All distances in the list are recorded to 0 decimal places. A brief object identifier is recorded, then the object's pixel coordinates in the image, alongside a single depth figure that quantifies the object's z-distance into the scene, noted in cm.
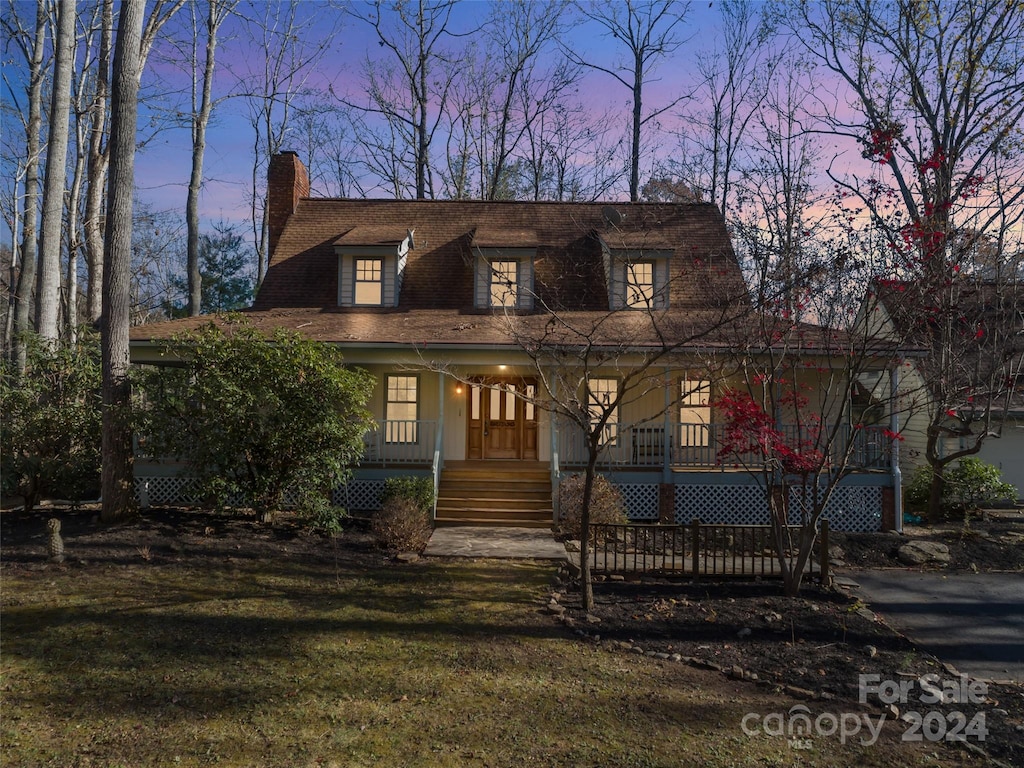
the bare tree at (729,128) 2627
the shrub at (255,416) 1073
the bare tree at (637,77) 2608
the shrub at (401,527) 1033
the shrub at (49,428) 1184
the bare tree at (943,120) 1049
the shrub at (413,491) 1232
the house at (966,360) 906
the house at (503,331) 1341
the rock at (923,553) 1073
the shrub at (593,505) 1135
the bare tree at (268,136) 2747
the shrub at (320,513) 1086
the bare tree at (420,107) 2630
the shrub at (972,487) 1516
